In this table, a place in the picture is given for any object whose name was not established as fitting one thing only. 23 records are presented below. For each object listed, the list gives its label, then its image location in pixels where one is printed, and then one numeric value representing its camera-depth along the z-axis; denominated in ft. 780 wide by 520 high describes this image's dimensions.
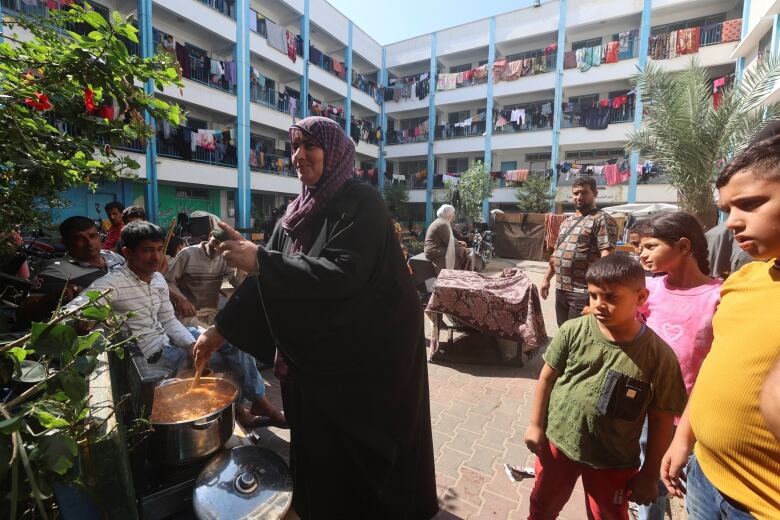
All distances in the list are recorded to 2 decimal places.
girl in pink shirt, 6.18
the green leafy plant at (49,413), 1.87
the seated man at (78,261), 10.09
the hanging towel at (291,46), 63.54
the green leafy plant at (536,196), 65.26
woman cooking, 5.09
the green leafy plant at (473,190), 70.08
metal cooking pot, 6.40
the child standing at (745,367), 3.47
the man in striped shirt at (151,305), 8.91
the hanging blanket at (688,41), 58.29
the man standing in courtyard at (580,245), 11.30
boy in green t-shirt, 5.41
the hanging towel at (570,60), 67.97
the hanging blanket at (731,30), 55.21
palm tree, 24.54
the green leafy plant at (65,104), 4.45
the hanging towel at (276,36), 60.18
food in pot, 6.88
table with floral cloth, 14.76
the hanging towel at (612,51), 64.18
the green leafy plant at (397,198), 82.33
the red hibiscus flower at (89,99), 4.78
